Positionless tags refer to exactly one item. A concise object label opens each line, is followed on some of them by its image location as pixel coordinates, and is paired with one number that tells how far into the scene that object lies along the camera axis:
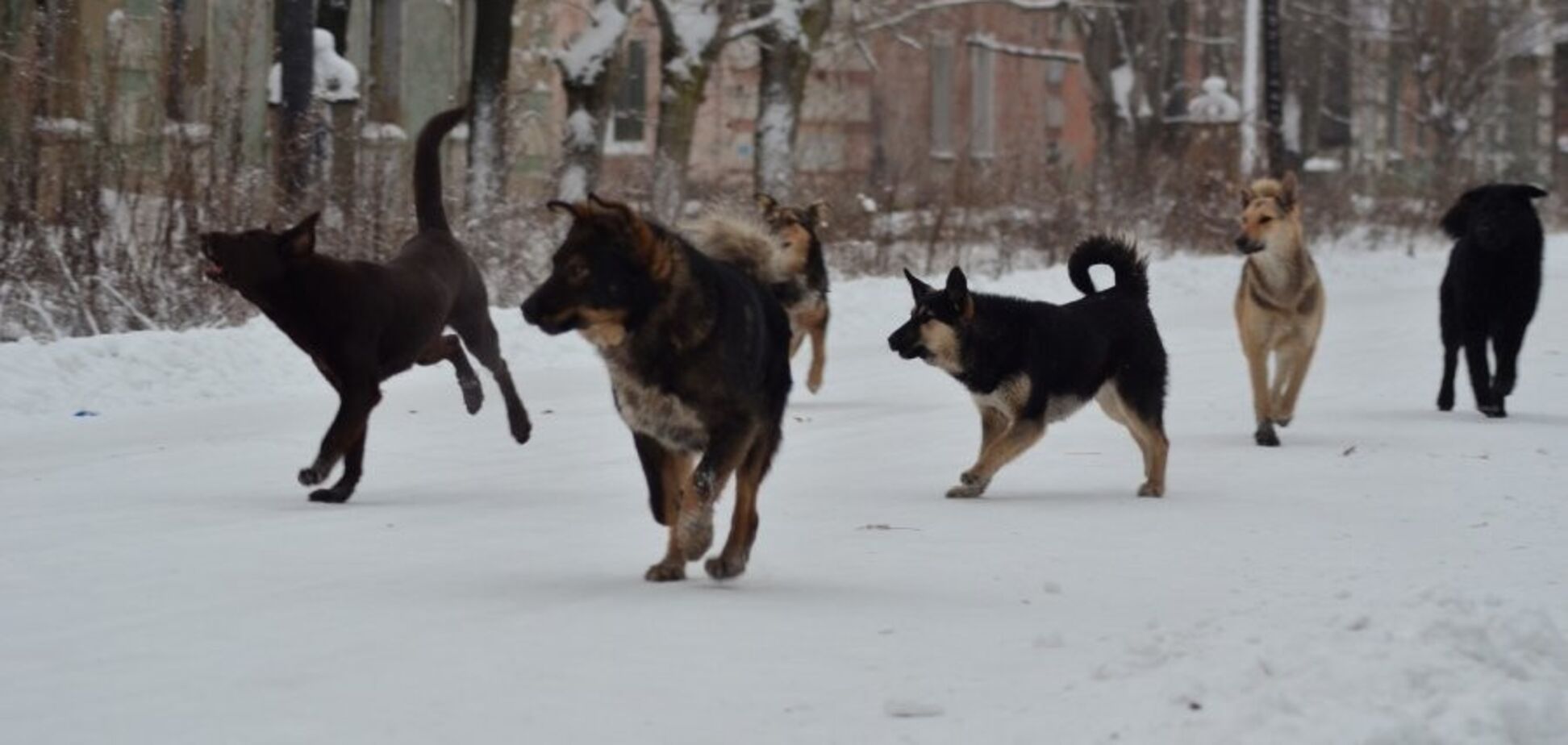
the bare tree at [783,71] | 30.83
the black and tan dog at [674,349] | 7.93
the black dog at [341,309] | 10.43
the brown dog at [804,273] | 15.91
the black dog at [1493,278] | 15.85
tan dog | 14.40
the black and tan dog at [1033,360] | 11.25
